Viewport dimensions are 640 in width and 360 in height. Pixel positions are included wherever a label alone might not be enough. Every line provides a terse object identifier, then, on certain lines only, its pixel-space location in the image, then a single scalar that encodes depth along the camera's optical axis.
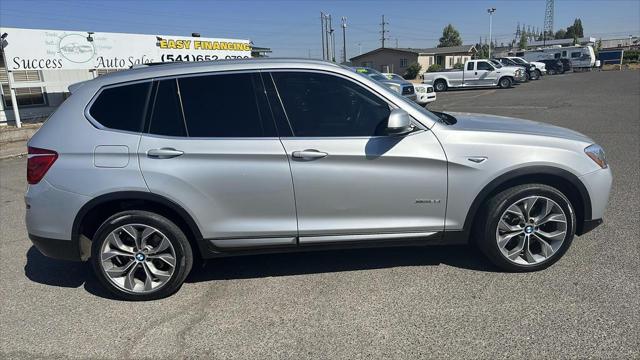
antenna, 119.14
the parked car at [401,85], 16.90
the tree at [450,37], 102.38
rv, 45.56
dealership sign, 13.51
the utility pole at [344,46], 52.22
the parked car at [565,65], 45.03
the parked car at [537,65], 36.83
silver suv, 3.37
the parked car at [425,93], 20.25
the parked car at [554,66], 45.09
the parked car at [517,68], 29.31
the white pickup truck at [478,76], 29.22
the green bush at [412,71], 52.78
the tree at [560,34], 144.75
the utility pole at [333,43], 51.95
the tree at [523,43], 110.42
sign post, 13.07
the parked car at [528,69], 34.51
